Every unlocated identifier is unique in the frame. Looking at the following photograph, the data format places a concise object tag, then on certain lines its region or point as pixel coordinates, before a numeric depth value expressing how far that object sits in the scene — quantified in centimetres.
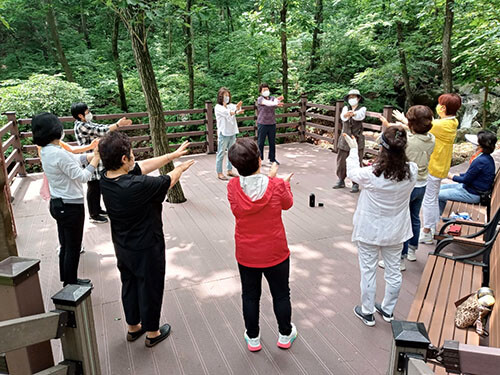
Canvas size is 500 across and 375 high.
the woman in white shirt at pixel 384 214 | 277
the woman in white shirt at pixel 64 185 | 328
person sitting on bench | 406
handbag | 256
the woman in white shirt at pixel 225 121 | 674
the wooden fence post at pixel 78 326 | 170
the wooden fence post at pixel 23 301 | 161
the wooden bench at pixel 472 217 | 362
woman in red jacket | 247
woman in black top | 249
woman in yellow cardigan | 406
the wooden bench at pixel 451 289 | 251
